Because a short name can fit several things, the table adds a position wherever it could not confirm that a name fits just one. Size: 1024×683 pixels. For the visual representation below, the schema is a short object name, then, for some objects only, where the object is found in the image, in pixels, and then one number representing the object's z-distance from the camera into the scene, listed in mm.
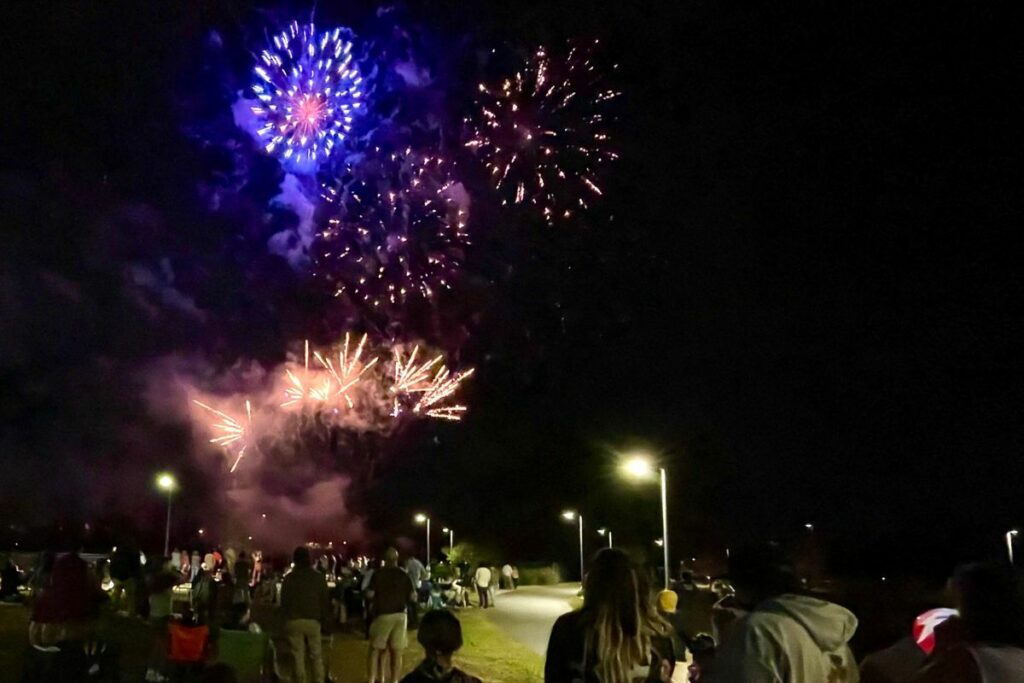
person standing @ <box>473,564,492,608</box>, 27953
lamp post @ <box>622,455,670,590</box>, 18891
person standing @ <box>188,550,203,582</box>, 27395
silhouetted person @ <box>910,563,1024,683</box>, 3281
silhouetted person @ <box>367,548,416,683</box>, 11117
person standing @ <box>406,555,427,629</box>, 19452
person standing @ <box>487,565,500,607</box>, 29081
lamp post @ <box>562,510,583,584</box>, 53981
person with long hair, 4219
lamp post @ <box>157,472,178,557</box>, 28969
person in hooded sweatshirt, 3270
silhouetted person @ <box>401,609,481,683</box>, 3885
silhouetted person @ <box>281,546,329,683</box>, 10234
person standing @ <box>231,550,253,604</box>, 18117
